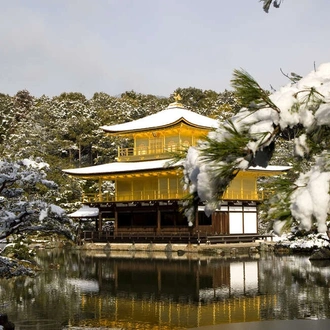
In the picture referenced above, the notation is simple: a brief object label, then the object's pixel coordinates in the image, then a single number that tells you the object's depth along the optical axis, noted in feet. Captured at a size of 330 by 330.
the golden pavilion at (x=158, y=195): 102.27
